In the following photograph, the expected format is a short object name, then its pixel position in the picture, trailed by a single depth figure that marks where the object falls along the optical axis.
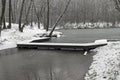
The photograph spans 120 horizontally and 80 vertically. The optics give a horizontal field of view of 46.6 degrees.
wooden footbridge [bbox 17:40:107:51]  11.16
